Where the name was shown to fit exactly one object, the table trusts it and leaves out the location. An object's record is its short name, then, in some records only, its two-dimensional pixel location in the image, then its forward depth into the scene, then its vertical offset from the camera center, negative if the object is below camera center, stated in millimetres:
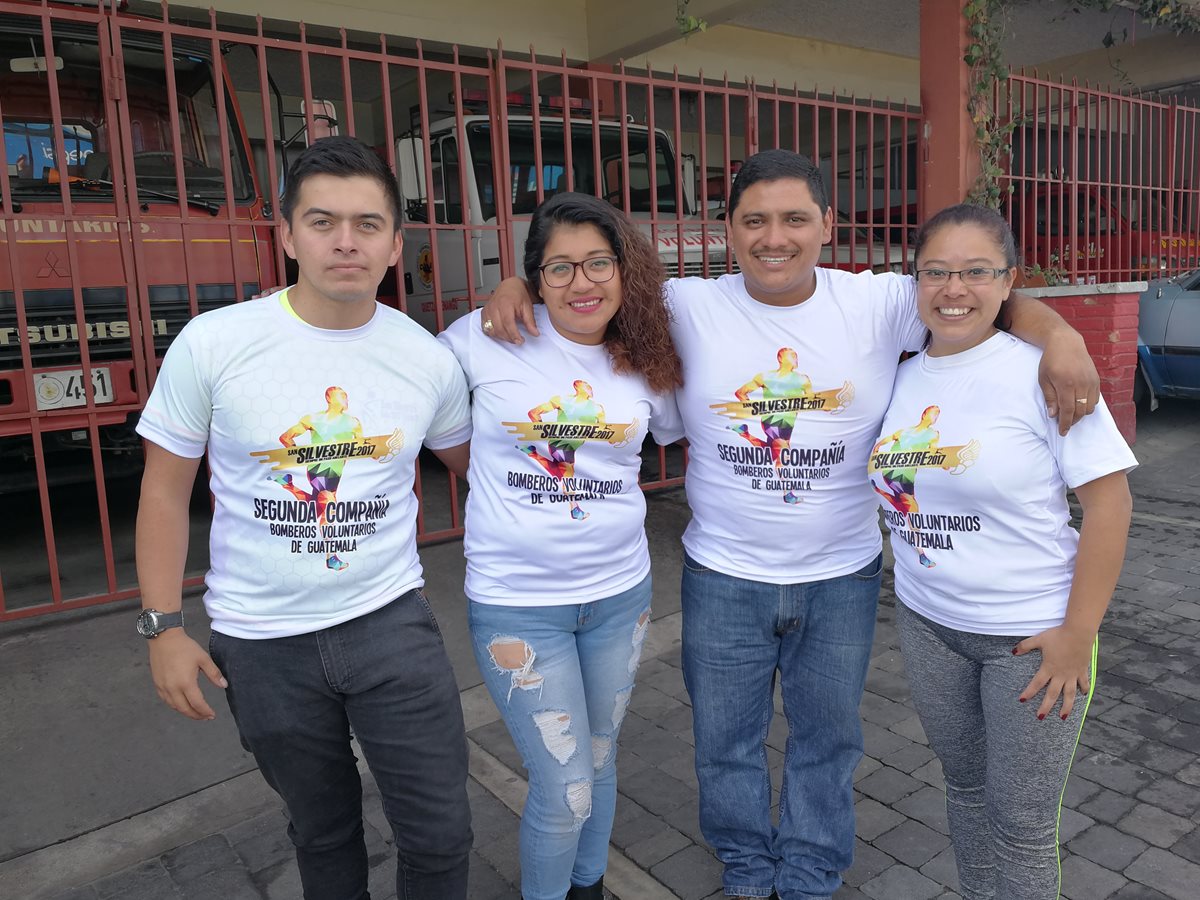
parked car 7930 -408
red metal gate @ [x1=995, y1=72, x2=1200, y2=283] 7297 +776
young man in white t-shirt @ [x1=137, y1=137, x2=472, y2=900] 1771 -368
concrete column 6457 +1364
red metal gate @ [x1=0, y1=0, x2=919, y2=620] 3955 +578
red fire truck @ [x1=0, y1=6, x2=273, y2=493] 3912 +525
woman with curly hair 2043 -404
